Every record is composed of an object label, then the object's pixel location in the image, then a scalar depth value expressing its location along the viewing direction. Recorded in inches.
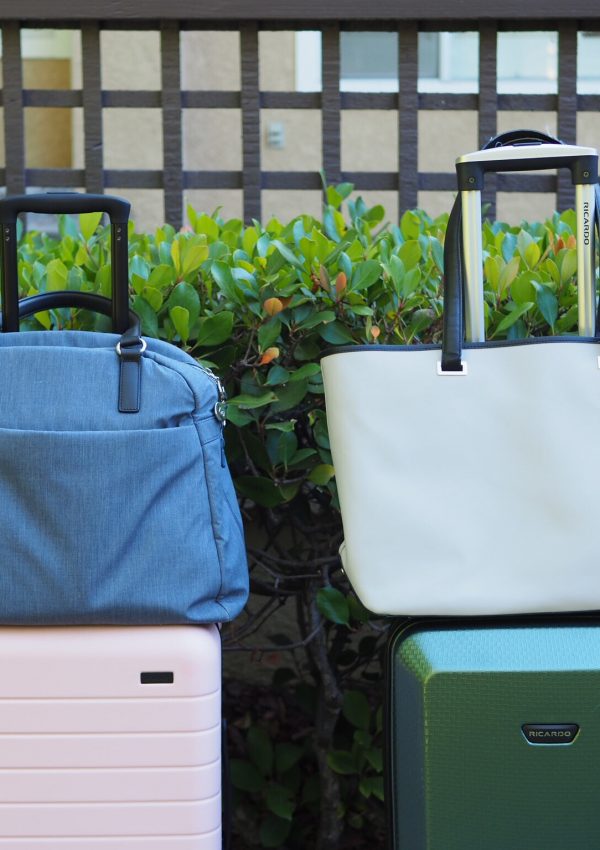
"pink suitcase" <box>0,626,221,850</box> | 113.6
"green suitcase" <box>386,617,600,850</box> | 113.6
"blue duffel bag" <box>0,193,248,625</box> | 113.4
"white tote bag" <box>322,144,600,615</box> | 114.9
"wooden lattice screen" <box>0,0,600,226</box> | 154.8
